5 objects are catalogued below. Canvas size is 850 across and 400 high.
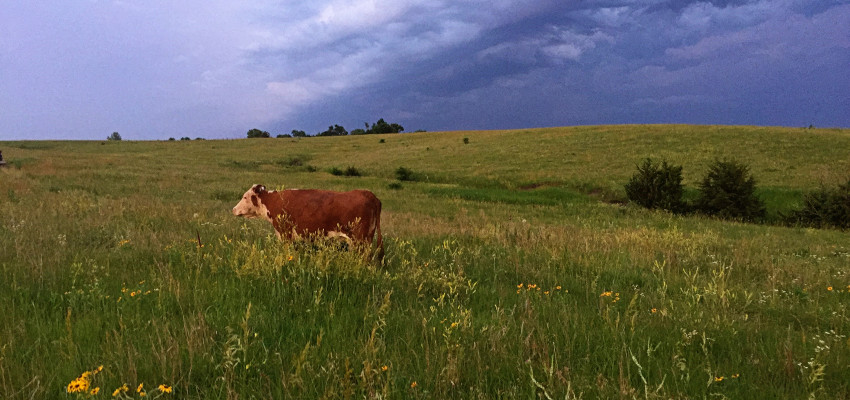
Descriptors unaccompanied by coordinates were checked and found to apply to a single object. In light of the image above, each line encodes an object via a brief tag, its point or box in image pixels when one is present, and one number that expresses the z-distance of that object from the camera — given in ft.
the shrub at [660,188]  76.69
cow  19.79
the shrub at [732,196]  73.56
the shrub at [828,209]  67.51
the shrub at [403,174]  117.70
